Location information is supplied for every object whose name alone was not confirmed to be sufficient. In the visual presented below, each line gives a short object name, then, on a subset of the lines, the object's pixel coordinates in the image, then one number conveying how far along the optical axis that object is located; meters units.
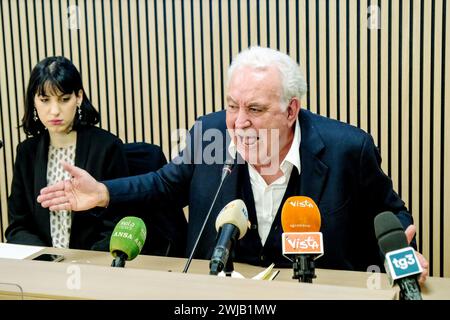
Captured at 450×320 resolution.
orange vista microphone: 2.27
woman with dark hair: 3.11
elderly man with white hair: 2.74
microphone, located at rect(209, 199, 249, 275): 2.19
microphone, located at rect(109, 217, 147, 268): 2.41
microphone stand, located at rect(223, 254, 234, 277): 2.41
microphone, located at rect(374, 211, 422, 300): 1.98
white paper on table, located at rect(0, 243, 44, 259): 2.75
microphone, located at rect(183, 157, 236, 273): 2.50
